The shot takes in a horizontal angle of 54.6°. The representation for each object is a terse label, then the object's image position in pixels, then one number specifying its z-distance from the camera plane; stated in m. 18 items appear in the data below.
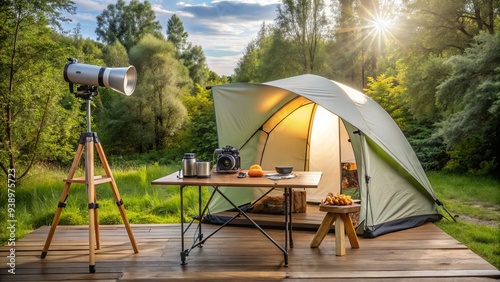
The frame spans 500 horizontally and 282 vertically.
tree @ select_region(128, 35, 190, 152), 15.73
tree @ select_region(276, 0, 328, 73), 14.66
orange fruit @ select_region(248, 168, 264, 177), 3.90
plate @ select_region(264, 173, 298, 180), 3.80
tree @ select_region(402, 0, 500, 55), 10.05
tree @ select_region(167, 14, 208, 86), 18.97
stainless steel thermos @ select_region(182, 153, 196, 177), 3.90
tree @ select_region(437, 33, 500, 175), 7.77
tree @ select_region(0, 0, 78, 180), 7.48
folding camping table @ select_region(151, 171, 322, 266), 3.50
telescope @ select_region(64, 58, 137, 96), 3.77
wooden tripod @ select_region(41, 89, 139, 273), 3.58
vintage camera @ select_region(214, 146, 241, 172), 4.13
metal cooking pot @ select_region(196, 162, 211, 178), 3.86
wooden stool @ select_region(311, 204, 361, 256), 4.00
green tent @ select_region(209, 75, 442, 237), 4.84
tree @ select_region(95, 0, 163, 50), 18.31
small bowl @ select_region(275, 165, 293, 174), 3.94
